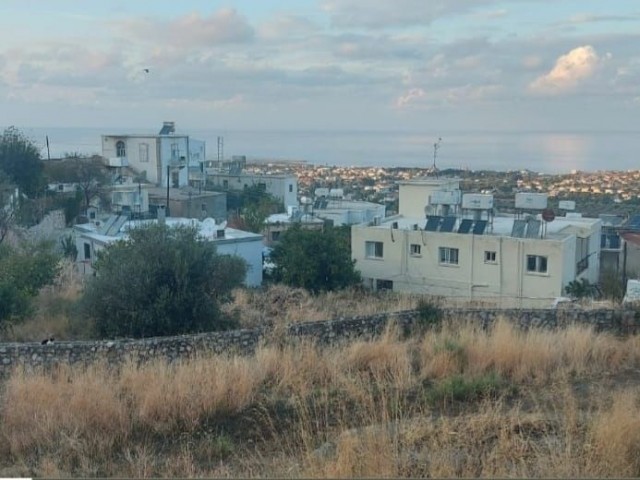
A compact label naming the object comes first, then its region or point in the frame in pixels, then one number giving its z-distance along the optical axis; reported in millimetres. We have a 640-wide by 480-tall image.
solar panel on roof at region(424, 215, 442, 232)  29138
